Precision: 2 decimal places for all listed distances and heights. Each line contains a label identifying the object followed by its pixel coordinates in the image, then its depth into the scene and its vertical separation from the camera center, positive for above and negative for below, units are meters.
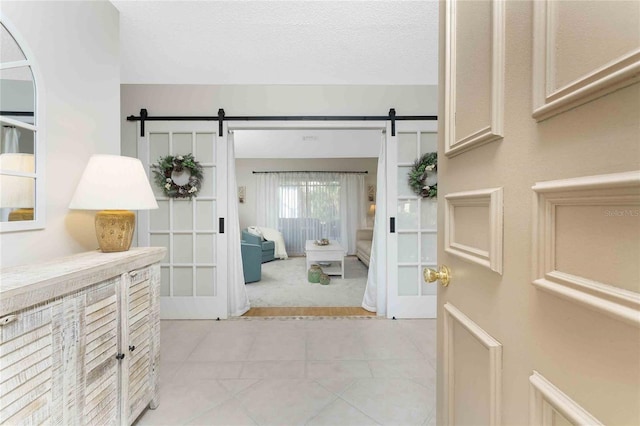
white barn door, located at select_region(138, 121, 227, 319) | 2.87 -0.19
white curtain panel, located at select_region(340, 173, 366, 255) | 7.33 +0.22
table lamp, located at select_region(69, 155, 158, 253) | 1.33 +0.08
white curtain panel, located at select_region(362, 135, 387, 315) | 3.00 -0.51
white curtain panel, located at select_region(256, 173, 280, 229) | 7.32 +0.29
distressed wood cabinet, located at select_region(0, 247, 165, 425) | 0.84 -0.48
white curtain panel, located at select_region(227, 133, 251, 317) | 2.95 -0.39
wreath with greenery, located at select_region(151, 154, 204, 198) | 2.79 +0.37
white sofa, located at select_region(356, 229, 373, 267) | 5.61 -0.70
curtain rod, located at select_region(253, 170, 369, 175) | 7.37 +1.05
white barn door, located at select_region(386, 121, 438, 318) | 2.92 -0.16
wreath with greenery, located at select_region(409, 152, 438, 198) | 2.85 +0.38
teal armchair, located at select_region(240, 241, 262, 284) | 4.32 -0.79
